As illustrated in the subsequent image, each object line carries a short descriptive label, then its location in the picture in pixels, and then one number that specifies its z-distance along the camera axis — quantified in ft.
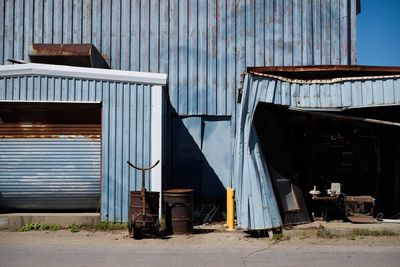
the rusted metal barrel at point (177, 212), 36.37
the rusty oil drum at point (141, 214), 34.53
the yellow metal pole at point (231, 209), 38.45
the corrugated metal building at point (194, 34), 54.80
